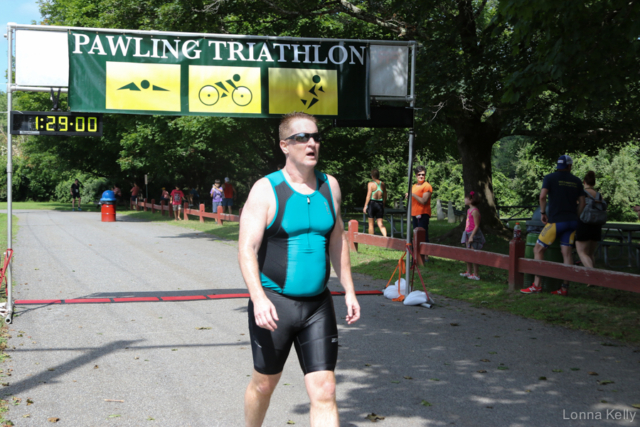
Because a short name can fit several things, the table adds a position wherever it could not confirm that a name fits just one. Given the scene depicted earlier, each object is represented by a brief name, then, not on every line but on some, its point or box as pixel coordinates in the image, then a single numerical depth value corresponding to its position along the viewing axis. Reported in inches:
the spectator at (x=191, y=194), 1553.9
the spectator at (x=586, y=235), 394.4
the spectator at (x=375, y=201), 676.1
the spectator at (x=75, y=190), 1644.9
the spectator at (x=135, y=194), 1647.5
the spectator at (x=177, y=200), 1161.4
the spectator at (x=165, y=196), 1391.5
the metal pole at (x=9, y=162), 295.3
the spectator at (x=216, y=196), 1002.7
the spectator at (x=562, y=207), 369.4
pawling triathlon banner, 319.6
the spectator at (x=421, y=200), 524.4
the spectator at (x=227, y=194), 1101.1
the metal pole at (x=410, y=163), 347.9
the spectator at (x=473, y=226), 458.0
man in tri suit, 131.9
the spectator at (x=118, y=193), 1802.4
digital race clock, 300.4
